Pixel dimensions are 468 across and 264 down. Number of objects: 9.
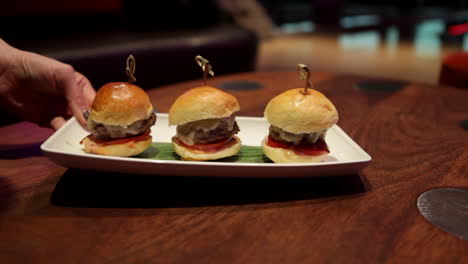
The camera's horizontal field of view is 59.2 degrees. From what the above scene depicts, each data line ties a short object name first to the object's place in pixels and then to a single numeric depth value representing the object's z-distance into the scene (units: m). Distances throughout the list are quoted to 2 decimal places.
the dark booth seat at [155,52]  1.00
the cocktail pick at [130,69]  0.38
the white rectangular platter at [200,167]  0.33
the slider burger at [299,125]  0.36
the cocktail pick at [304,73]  0.36
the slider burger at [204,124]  0.37
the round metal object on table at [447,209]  0.29
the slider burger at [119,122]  0.37
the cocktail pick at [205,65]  0.39
